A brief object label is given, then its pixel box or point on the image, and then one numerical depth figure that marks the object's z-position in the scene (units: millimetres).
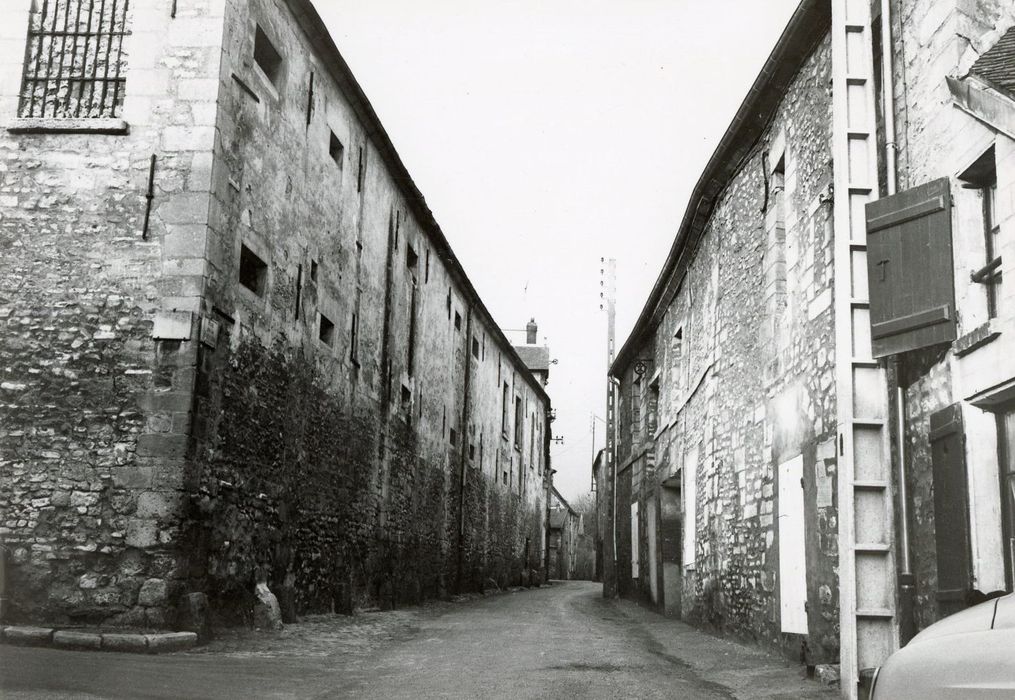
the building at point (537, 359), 47469
